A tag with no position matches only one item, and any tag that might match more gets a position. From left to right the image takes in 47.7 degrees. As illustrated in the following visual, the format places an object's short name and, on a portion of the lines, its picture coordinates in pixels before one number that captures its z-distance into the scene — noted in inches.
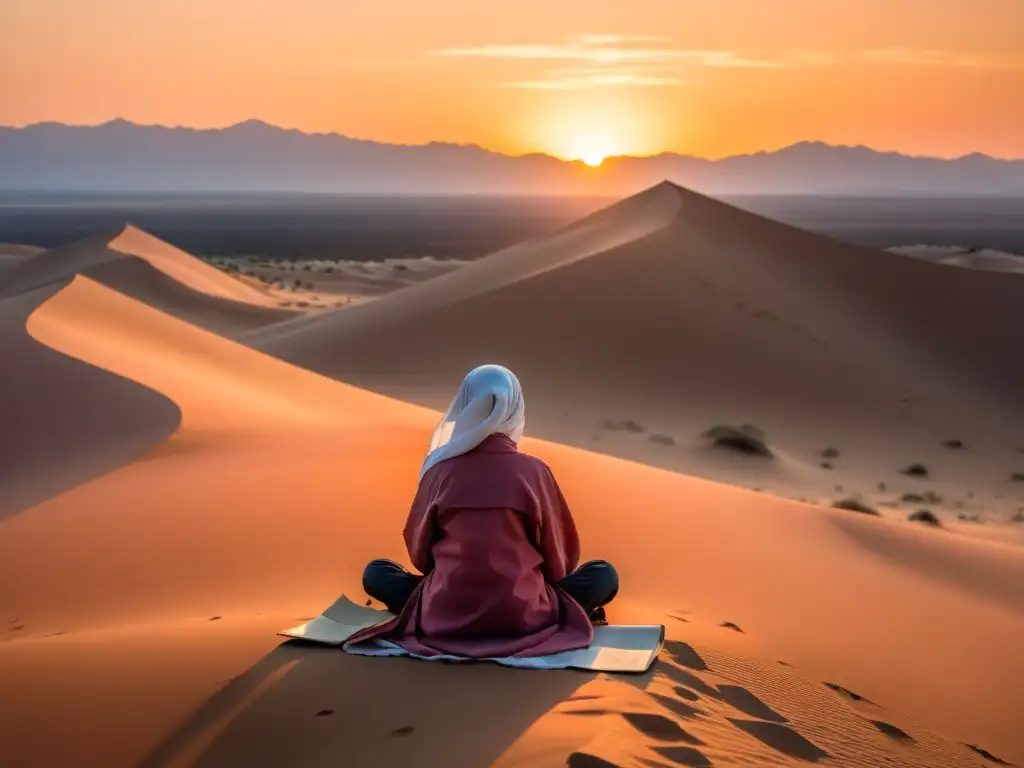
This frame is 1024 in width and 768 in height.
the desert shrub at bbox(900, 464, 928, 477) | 627.2
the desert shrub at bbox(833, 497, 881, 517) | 480.0
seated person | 182.4
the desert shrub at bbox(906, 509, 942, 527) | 475.8
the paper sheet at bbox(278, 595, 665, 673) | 182.4
